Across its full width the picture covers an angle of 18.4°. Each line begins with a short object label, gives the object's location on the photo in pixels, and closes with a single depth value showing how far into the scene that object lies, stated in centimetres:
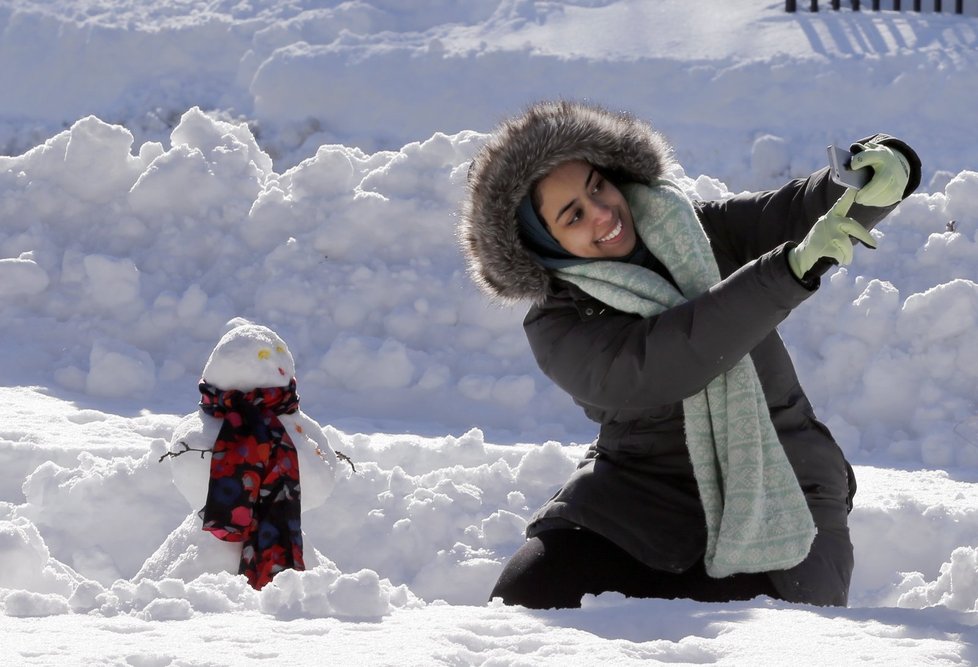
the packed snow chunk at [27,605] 544
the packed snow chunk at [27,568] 750
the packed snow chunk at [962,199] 1280
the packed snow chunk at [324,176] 1348
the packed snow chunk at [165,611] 534
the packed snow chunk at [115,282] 1280
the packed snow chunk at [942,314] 1143
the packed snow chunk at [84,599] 556
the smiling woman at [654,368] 657
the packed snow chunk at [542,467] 966
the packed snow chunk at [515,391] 1184
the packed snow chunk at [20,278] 1299
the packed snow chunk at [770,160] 1859
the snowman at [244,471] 773
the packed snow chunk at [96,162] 1362
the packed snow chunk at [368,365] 1212
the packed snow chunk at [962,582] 607
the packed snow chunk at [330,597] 547
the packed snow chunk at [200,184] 1350
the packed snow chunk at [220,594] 552
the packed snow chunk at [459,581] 884
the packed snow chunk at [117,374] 1200
